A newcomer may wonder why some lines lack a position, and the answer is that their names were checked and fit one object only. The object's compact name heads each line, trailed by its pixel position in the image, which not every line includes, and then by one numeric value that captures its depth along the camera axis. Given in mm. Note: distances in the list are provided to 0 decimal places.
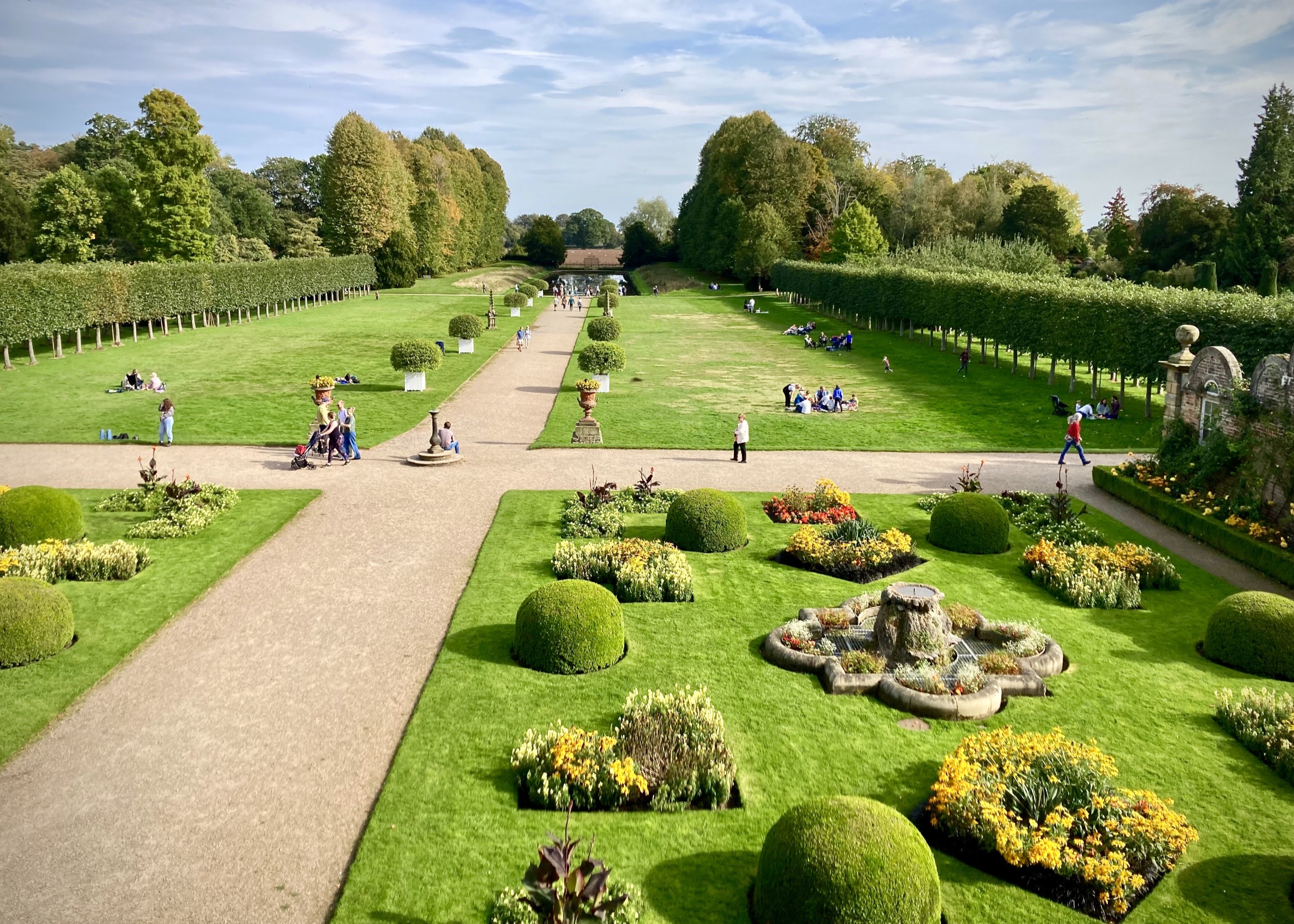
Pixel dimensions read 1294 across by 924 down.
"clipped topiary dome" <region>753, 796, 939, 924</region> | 7102
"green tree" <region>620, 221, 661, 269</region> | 155000
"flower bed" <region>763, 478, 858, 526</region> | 19562
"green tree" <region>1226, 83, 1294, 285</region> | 64750
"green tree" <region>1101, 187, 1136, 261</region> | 86438
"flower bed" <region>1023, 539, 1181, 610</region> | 15227
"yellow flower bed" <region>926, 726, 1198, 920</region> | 8164
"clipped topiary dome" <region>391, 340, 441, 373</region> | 36219
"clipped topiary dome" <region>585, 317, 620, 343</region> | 49156
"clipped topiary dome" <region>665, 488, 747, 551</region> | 17562
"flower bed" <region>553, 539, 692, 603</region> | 15359
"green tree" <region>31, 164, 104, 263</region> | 66625
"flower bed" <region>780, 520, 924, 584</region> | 16609
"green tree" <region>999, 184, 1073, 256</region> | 88125
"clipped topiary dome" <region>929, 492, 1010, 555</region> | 17812
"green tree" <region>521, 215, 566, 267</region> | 151750
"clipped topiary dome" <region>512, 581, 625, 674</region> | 12445
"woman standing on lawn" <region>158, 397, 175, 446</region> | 26422
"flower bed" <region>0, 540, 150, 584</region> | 15836
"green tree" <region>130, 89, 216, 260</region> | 62375
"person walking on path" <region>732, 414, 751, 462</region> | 25438
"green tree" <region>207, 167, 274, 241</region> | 95438
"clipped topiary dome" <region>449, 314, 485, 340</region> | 47781
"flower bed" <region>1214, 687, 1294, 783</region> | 10242
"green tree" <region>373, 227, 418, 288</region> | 93312
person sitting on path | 24906
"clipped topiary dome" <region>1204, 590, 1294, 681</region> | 12516
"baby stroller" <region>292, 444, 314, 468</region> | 24250
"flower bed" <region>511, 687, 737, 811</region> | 9484
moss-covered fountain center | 11641
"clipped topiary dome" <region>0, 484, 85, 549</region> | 16875
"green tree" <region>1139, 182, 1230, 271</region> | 71625
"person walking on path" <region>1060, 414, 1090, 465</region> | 25328
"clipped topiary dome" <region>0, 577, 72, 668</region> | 12430
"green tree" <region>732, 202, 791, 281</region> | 94250
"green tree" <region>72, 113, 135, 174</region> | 89750
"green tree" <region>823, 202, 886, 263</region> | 82750
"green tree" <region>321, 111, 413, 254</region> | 87688
